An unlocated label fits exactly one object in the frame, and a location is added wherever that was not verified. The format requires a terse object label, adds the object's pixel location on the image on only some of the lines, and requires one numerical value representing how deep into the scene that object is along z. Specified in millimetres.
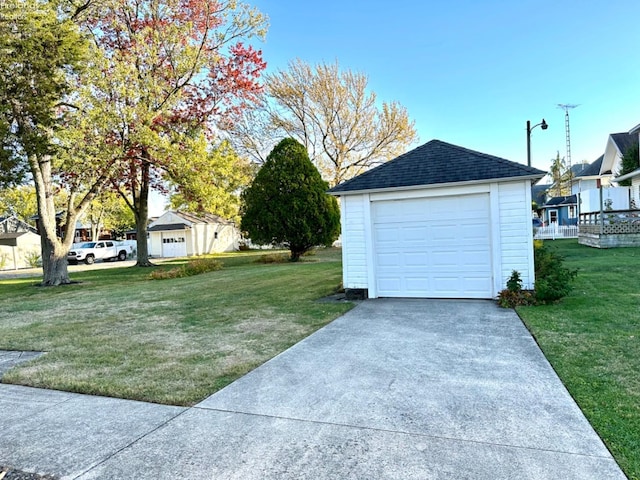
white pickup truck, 27812
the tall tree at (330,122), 27125
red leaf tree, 12852
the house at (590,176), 29011
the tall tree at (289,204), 20219
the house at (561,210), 33250
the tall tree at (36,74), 10766
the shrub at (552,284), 6879
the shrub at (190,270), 15633
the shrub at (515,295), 7102
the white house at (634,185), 18797
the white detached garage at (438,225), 7523
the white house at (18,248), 25998
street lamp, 18656
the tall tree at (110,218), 37438
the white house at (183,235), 33875
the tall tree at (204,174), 14930
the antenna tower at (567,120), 31130
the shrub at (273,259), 21334
